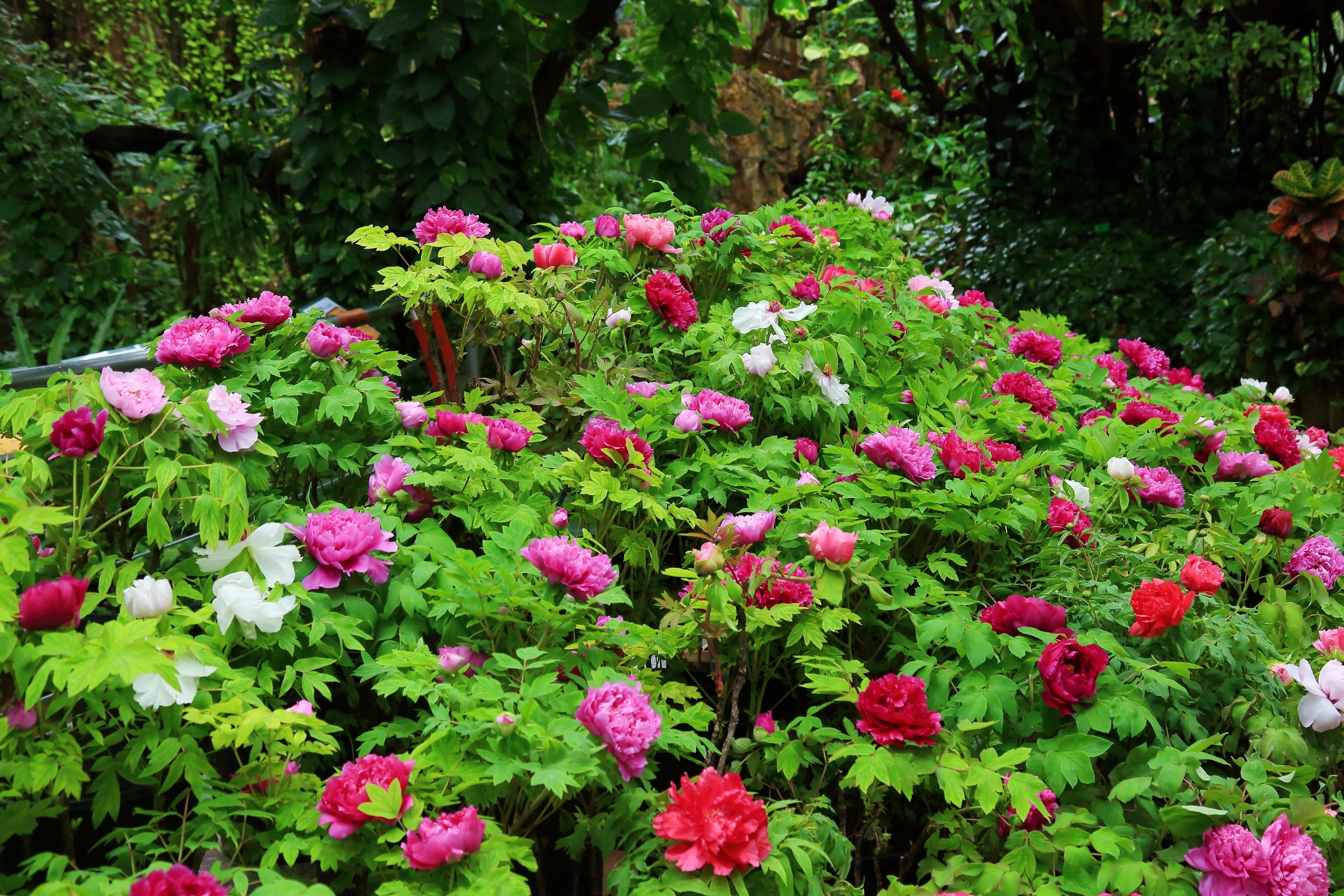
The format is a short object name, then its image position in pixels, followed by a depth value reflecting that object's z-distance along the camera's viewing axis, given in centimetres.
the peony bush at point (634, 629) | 109
